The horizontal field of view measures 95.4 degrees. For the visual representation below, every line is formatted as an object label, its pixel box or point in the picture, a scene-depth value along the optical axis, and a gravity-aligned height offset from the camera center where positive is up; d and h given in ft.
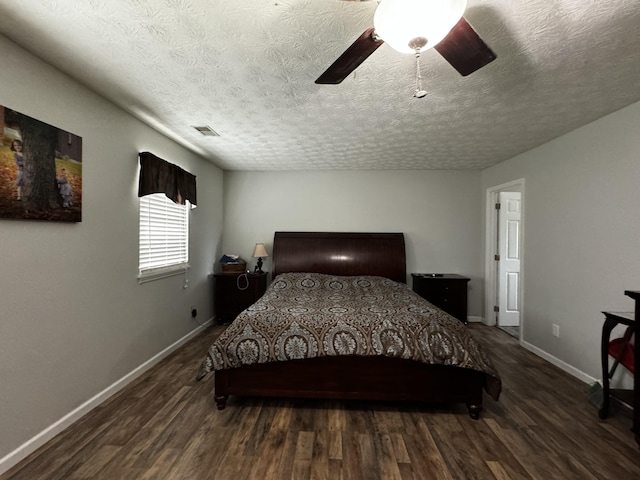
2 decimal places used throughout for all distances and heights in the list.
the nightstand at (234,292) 13.65 -2.61
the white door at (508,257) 13.82 -0.88
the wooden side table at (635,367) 5.90 -2.83
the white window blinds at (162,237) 9.34 -0.05
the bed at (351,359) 7.04 -2.99
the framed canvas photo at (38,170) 5.21 +1.29
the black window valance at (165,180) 8.89 +1.90
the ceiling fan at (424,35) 3.40 +2.69
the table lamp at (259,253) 14.14 -0.81
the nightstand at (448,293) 13.32 -2.54
